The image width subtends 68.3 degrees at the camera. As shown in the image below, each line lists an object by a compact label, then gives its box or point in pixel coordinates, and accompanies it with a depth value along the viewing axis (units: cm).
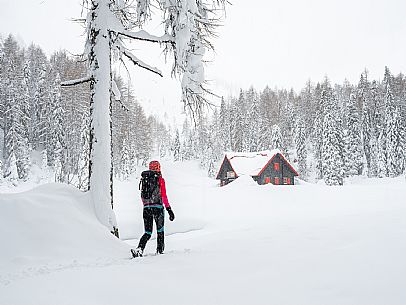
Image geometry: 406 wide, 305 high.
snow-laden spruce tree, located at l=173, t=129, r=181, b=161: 9028
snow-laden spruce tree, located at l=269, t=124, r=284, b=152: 5362
